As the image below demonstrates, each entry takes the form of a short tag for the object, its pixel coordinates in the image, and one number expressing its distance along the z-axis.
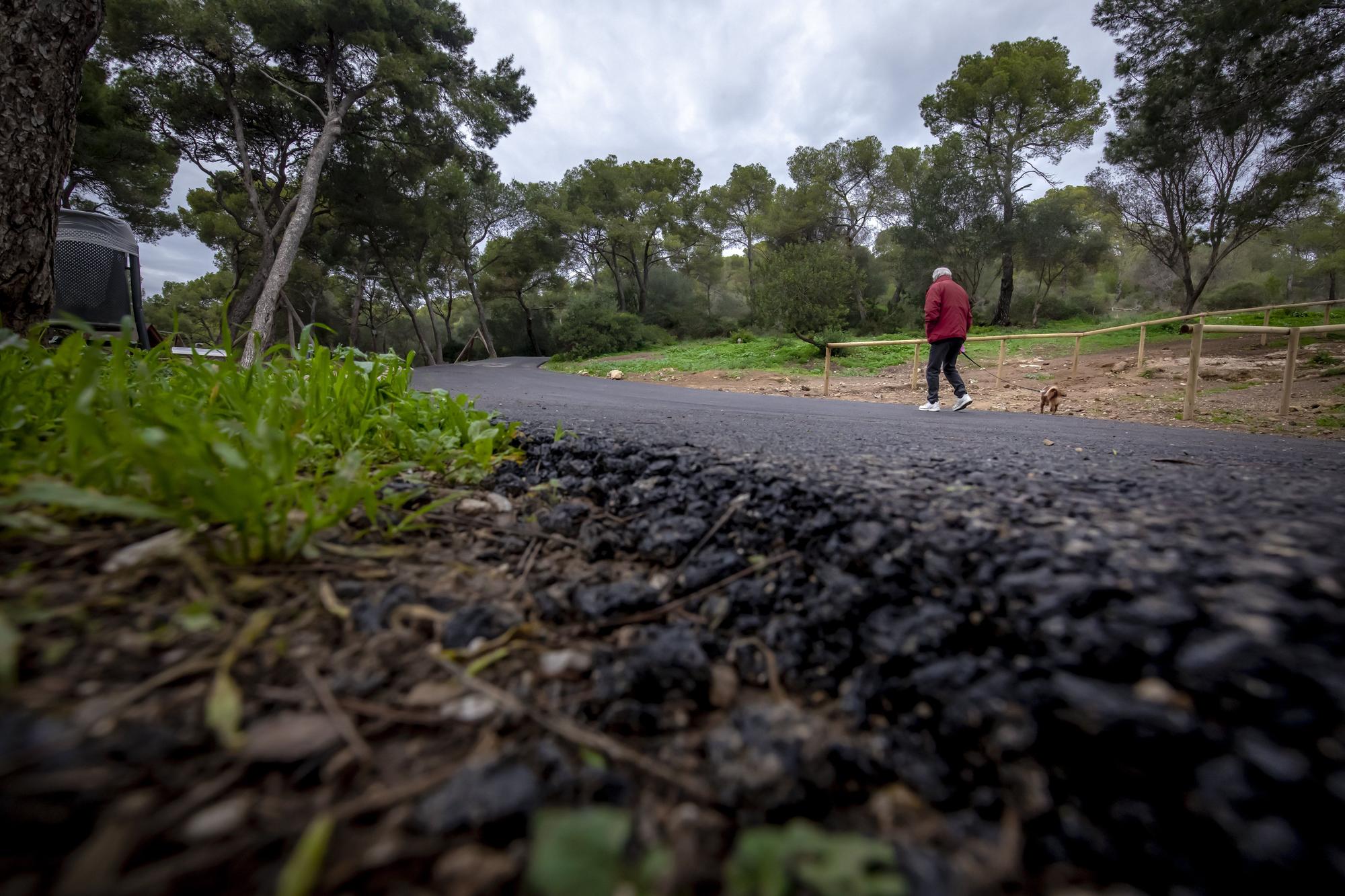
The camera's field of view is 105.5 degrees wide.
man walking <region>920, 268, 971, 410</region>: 6.41
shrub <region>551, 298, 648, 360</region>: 21.22
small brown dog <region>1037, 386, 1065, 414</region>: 7.12
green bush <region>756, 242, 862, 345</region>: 15.17
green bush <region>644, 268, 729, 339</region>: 28.48
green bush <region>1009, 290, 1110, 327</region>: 23.97
